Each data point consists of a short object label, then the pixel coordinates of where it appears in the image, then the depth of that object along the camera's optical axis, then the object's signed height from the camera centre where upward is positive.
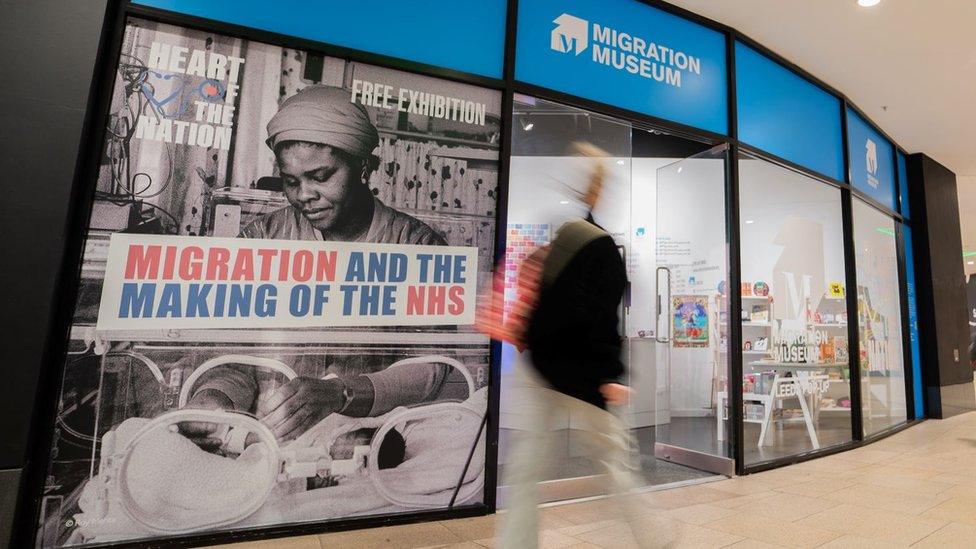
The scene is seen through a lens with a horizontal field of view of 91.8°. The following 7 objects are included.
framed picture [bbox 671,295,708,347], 4.75 +0.17
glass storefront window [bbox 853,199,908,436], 4.96 +0.30
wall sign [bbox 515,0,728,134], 3.01 +1.92
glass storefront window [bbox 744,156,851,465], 4.48 +0.30
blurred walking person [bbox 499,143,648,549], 1.37 -0.09
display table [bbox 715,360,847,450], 4.37 -0.43
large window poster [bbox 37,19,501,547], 2.00 +0.08
